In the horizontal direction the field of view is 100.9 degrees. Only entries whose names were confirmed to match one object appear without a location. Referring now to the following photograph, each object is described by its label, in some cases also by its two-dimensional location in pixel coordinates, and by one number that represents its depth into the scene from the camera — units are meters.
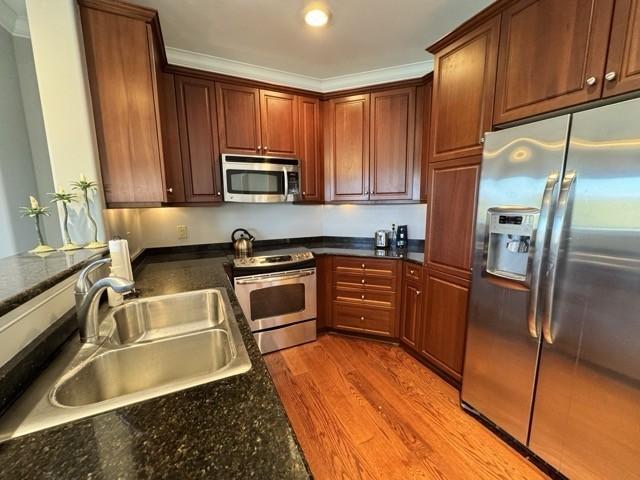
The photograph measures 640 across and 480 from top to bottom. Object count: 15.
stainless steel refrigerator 1.03
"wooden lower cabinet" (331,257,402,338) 2.42
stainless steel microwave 2.31
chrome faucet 0.86
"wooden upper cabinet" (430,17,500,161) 1.49
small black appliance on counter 2.77
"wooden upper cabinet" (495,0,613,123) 1.09
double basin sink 0.62
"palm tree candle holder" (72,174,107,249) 1.37
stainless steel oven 2.25
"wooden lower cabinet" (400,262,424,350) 2.15
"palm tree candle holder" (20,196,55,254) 1.21
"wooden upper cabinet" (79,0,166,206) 1.46
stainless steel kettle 2.50
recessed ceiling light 1.68
